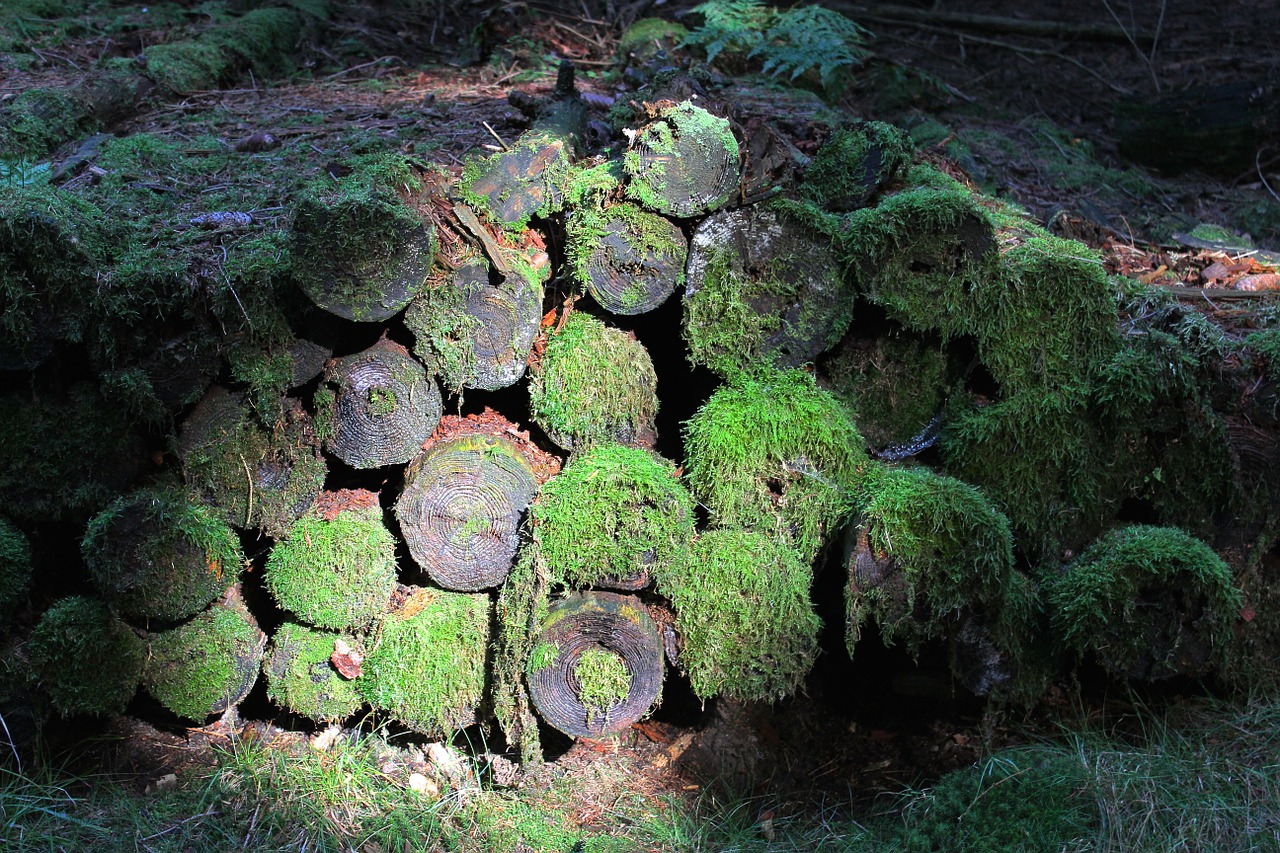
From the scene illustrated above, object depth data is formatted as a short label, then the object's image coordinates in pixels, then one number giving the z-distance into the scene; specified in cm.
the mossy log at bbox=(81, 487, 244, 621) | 302
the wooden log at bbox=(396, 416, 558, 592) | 315
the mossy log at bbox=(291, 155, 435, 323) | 286
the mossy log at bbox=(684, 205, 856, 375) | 308
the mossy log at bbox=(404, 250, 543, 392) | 307
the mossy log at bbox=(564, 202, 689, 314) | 305
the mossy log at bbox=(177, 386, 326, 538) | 317
